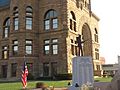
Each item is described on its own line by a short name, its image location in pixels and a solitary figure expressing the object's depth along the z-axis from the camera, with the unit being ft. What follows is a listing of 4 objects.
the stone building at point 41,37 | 67.42
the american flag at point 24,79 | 34.89
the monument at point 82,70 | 28.52
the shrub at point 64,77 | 61.87
